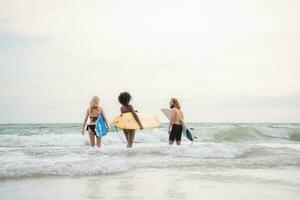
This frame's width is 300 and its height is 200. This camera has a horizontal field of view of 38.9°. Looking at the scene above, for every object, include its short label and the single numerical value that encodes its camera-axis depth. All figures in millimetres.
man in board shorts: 13305
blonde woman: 12289
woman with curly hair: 12734
